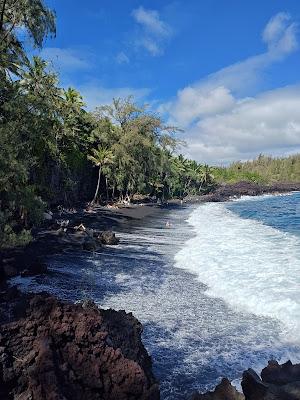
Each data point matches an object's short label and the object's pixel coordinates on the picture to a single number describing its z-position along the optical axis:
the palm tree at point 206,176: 108.44
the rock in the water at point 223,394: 5.70
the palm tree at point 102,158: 48.50
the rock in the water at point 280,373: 6.33
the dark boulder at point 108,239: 21.72
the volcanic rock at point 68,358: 5.75
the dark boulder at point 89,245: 19.67
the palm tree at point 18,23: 15.10
